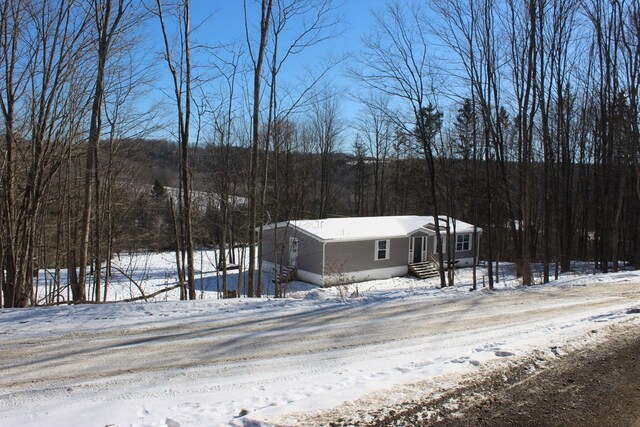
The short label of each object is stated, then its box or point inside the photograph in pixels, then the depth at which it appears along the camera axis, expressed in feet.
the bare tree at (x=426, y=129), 45.79
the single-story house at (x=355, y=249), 70.64
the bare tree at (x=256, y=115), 35.99
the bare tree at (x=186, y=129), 33.91
